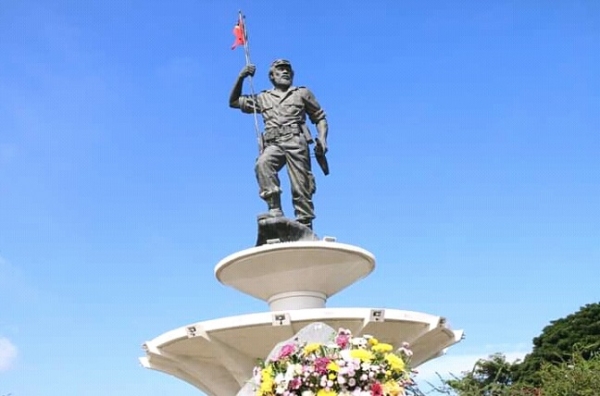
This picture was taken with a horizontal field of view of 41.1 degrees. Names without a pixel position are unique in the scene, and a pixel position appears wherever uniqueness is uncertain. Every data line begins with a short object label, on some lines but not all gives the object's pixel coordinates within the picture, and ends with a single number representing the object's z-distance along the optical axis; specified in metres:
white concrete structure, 10.13
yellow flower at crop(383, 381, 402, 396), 5.77
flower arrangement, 5.71
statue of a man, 12.53
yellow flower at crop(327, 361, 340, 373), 5.68
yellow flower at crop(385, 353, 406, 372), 5.89
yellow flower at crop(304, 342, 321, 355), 5.93
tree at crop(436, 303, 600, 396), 9.10
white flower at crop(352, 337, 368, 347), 6.02
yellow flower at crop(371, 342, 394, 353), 5.98
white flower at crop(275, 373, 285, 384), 5.86
